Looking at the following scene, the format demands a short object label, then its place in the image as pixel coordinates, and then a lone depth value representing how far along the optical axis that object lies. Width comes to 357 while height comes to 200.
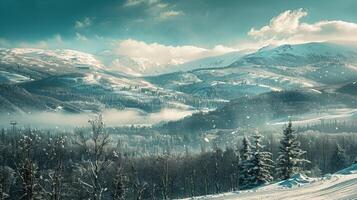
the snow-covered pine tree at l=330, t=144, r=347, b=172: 138.88
